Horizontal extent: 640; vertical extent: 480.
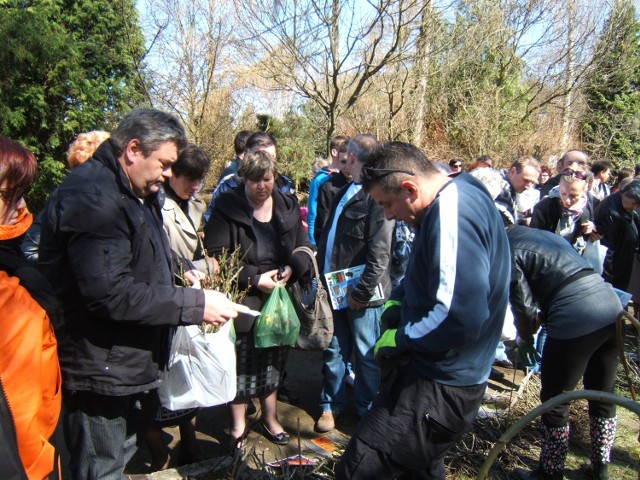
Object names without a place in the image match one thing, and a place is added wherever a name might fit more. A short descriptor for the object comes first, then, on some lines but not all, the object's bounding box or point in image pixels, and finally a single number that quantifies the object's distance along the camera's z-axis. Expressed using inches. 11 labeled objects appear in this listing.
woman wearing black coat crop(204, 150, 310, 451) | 133.2
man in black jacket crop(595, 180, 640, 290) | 232.2
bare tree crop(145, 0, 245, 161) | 421.1
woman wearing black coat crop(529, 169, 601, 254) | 170.6
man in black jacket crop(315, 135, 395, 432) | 146.3
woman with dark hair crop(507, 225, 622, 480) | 115.2
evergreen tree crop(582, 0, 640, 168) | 770.8
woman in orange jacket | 55.8
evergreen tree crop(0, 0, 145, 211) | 307.4
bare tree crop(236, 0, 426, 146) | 290.2
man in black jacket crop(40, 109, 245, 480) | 81.1
